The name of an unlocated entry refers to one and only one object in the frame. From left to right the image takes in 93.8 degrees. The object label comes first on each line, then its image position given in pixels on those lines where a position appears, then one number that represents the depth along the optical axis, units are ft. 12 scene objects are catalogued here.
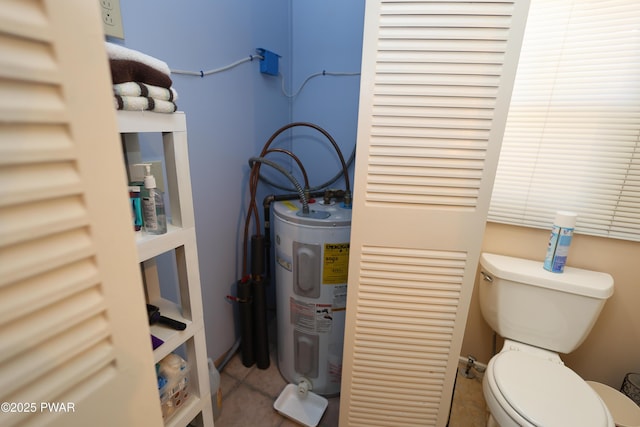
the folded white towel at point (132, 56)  2.10
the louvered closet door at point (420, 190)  2.75
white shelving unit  2.48
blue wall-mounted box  5.00
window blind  3.62
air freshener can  3.89
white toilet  3.14
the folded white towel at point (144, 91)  2.15
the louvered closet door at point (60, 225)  0.84
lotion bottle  2.55
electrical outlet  2.82
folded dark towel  2.13
